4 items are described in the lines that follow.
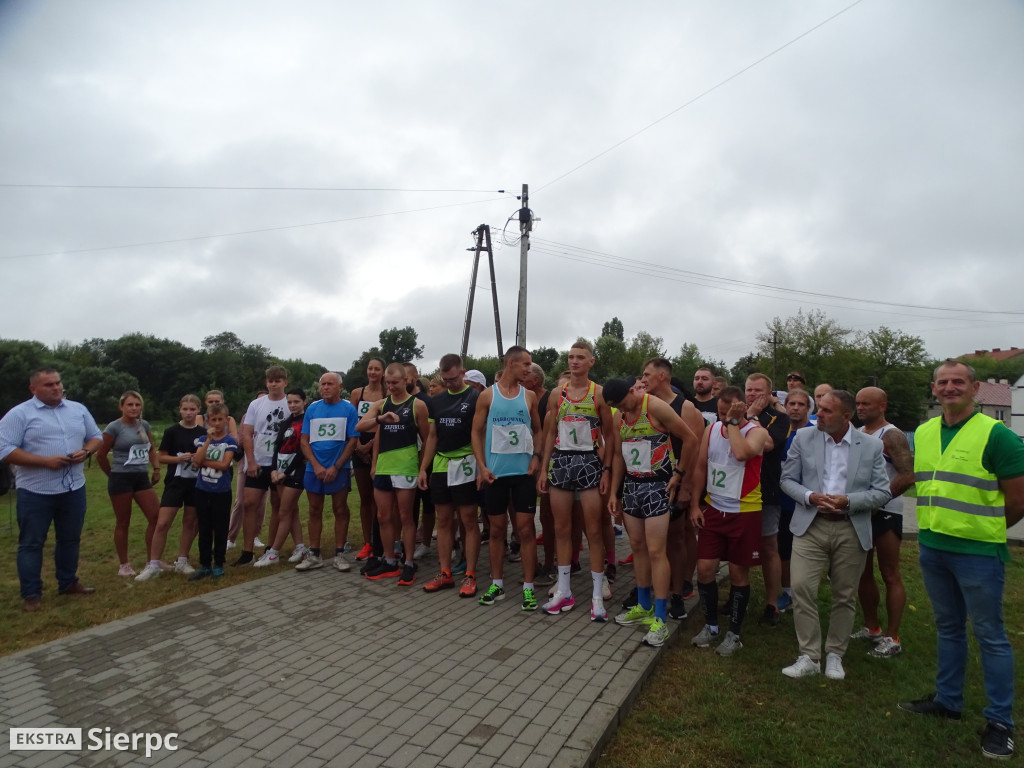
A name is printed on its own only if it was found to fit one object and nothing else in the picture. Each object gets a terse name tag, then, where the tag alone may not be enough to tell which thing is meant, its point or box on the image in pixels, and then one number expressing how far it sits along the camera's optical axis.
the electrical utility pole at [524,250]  17.33
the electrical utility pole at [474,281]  20.84
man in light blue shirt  5.36
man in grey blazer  4.04
